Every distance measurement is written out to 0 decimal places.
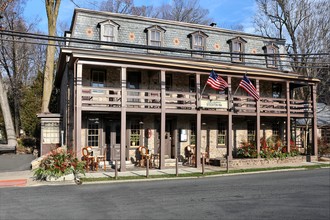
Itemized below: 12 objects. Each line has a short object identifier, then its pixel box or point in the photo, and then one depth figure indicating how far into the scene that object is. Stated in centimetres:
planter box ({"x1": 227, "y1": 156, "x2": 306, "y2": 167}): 1933
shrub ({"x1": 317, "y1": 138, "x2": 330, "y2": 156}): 2362
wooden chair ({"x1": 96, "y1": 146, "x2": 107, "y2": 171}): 1720
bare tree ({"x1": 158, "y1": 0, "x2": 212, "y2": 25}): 4528
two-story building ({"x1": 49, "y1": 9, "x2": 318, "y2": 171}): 1739
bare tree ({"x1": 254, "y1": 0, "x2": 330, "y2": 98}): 2972
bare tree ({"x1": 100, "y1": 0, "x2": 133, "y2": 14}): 4062
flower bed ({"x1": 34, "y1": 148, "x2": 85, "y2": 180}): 1352
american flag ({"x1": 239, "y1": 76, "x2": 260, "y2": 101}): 1904
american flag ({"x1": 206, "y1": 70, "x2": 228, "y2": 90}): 1784
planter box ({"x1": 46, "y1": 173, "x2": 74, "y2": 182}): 1352
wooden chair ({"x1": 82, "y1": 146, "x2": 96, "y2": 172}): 1658
